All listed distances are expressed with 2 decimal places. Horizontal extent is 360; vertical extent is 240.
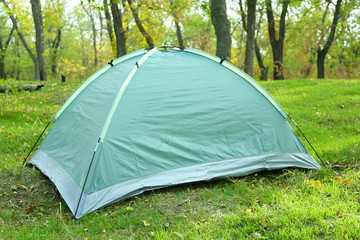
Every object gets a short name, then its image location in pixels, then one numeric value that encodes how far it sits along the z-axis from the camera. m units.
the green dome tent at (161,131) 3.84
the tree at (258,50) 16.45
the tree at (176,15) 8.09
